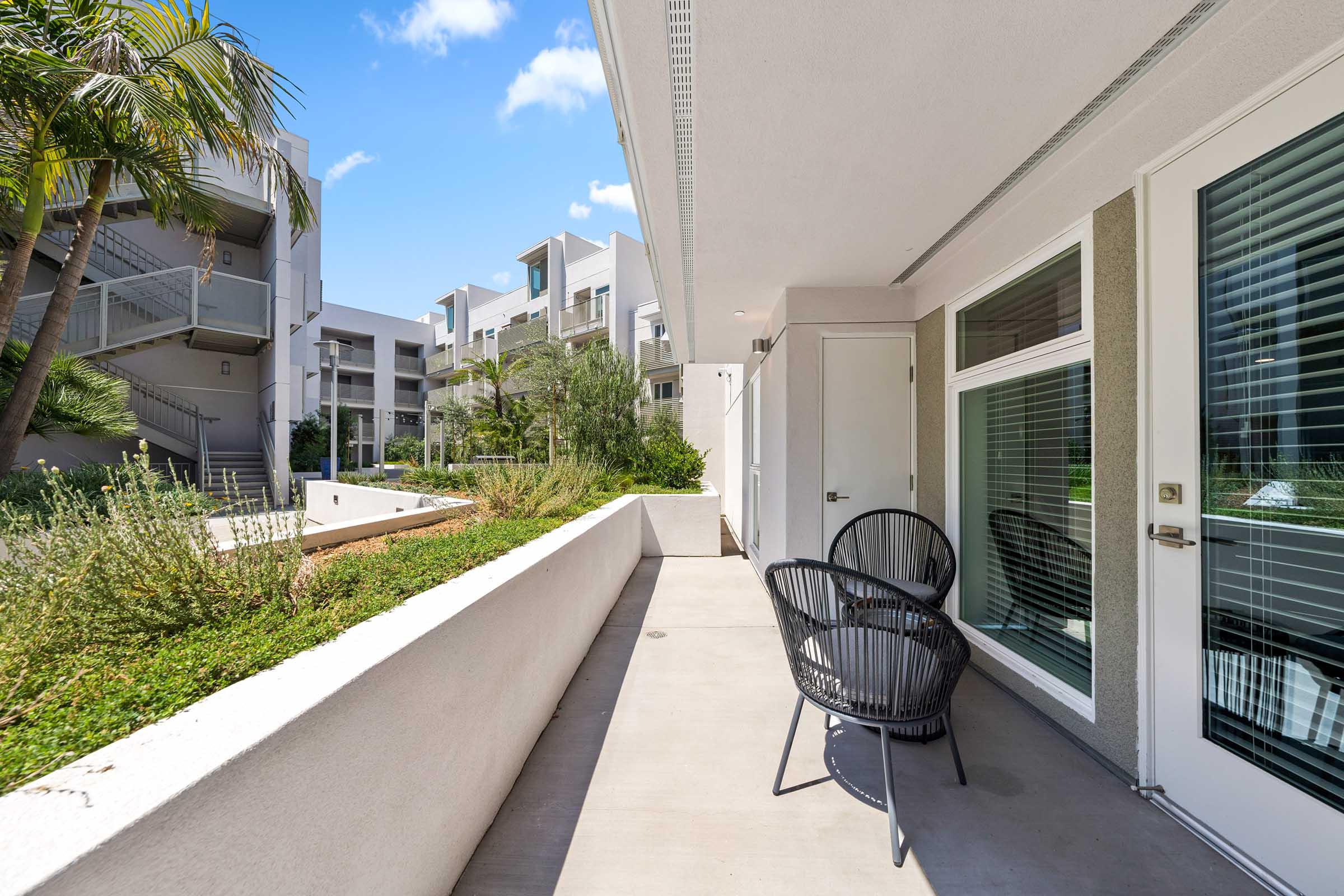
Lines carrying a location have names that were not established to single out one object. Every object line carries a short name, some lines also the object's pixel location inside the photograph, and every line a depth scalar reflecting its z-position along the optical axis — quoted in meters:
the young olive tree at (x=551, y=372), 12.34
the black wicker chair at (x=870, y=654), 2.04
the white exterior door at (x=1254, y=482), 1.67
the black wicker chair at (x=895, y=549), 3.77
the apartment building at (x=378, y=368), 22.66
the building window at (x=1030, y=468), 2.65
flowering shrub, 1.41
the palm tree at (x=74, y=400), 6.11
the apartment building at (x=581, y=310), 17.30
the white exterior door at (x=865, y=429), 4.33
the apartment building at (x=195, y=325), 9.90
